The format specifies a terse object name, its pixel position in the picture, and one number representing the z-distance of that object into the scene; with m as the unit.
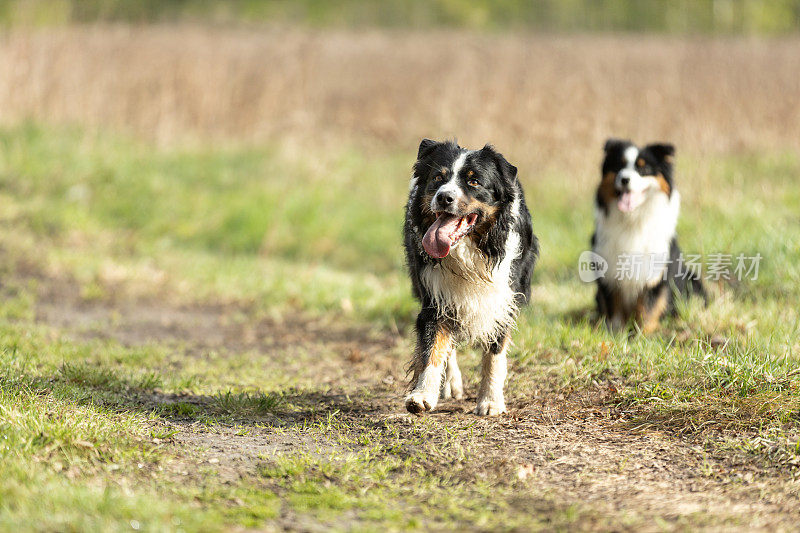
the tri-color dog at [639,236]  10.38
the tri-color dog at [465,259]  7.24
